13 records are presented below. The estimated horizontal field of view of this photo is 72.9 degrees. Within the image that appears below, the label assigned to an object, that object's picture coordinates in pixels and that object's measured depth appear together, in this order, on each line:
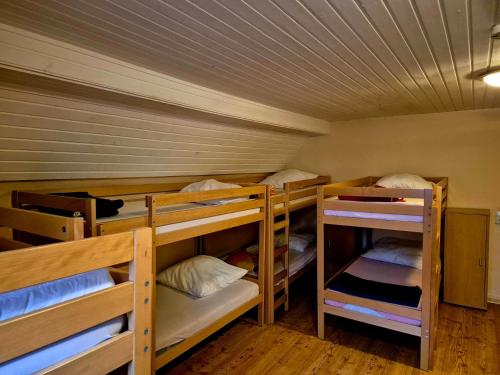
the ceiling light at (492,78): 1.84
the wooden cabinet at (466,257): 3.05
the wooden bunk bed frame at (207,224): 1.80
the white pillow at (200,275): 2.44
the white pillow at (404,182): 3.03
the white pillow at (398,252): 2.98
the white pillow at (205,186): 2.70
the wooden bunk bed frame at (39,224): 1.36
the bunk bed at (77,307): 0.95
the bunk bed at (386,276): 2.14
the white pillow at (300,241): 3.56
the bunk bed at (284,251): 2.77
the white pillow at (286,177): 3.78
